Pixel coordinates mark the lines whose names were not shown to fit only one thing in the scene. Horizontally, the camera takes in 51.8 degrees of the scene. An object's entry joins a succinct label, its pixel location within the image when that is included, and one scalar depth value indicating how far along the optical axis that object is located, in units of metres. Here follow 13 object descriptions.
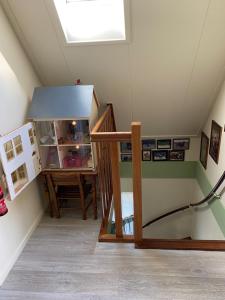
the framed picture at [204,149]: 3.16
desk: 2.39
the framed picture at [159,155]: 3.58
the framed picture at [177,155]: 3.55
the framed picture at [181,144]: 3.47
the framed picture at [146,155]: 3.60
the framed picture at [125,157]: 3.69
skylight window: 2.04
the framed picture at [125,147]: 3.59
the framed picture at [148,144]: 3.51
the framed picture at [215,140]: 2.67
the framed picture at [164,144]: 3.49
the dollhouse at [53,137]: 1.96
